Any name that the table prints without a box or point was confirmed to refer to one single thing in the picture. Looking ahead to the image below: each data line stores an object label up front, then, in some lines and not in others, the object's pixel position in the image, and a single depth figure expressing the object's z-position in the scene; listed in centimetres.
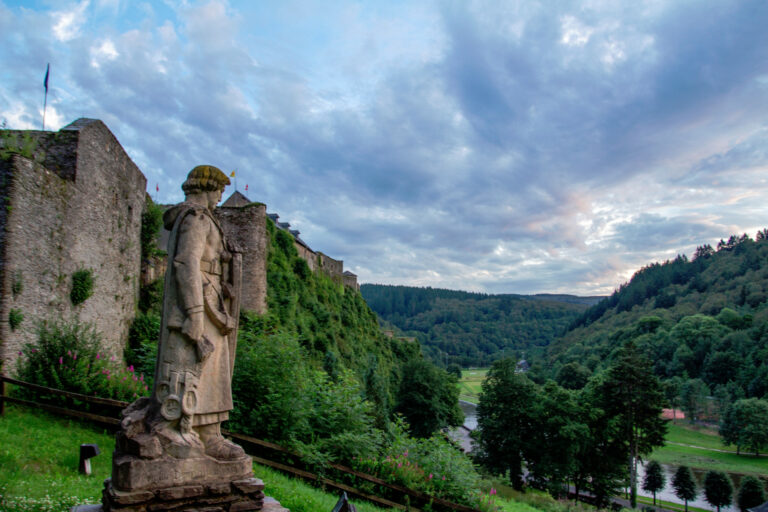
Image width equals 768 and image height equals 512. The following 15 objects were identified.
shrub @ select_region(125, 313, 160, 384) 1795
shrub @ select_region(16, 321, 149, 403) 981
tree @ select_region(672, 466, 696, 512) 3769
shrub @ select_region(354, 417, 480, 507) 1085
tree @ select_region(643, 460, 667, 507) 4031
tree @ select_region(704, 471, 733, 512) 3753
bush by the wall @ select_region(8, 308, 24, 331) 1097
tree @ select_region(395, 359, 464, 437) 3681
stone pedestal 427
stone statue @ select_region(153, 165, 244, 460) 478
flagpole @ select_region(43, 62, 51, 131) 1461
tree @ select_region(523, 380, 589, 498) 3266
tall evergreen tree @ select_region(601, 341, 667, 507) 3497
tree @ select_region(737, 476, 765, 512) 3503
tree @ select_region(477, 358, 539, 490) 3525
